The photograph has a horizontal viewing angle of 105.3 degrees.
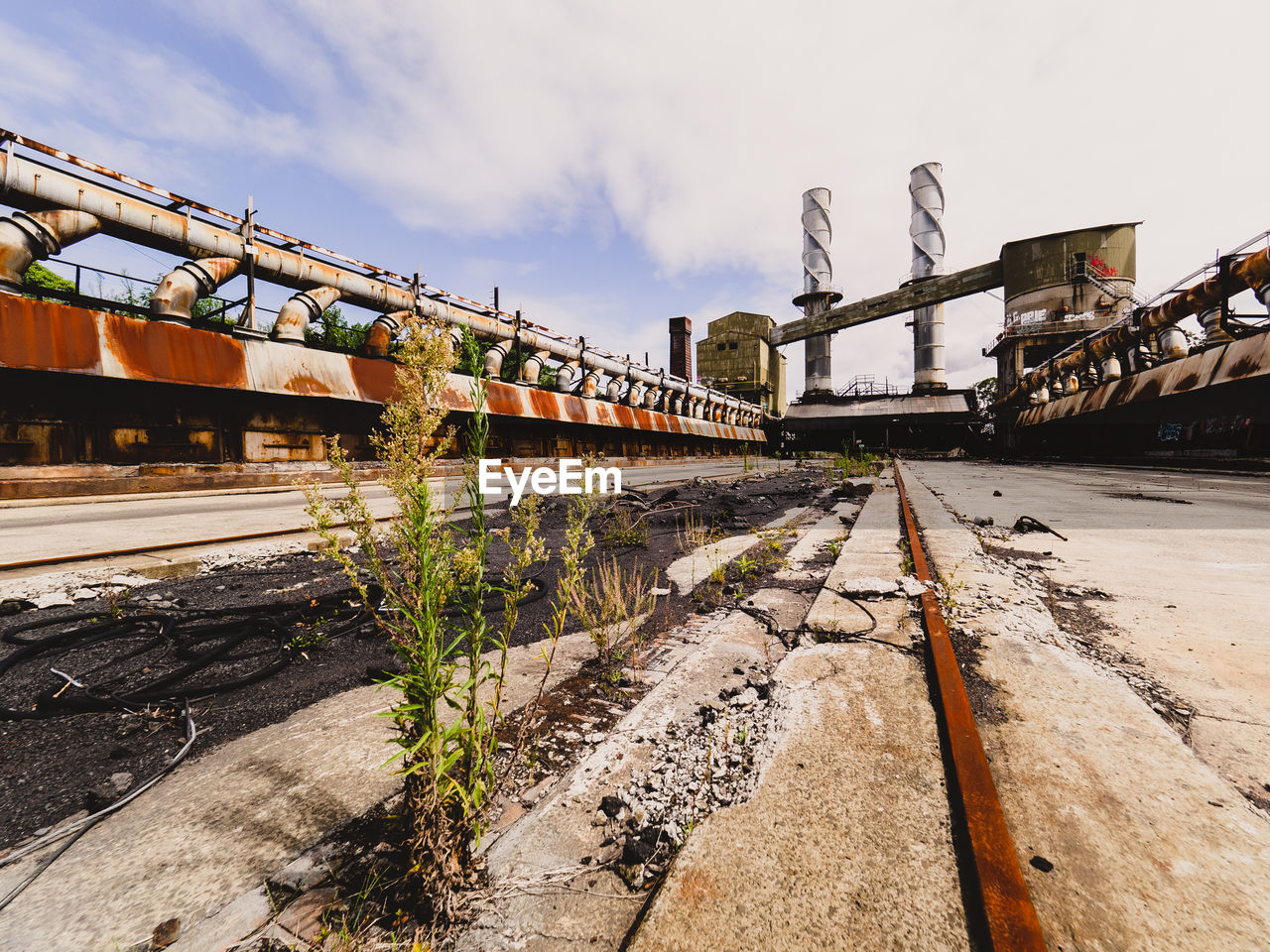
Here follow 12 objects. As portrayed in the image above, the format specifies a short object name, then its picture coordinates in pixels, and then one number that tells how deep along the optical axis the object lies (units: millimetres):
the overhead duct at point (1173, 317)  9836
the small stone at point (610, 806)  1127
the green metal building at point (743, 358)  37969
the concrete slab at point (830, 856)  790
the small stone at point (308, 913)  872
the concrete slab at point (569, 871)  842
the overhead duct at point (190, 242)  5730
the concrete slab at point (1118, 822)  780
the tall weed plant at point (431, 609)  960
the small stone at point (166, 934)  835
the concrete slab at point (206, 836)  883
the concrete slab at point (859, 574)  2197
